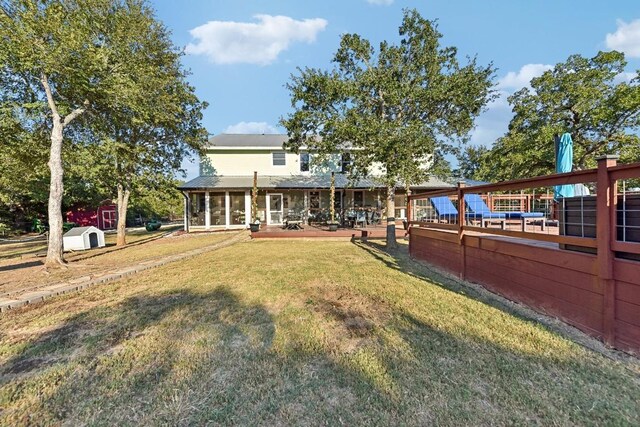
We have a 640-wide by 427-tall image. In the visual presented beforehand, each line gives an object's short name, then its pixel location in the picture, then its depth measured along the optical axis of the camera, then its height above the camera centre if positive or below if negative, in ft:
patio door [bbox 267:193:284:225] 58.44 -0.02
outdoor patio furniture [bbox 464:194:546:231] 30.75 -0.15
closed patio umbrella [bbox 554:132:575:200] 15.62 +2.71
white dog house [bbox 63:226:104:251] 36.40 -3.41
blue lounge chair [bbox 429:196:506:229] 31.55 -0.23
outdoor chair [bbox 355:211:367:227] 50.91 -1.54
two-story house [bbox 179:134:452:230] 55.47 +4.14
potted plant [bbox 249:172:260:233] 44.19 -0.92
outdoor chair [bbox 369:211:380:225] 55.26 -1.95
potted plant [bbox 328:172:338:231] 44.06 -2.52
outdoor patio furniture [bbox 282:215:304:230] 48.62 -2.60
